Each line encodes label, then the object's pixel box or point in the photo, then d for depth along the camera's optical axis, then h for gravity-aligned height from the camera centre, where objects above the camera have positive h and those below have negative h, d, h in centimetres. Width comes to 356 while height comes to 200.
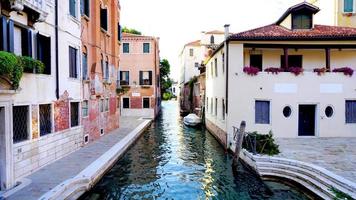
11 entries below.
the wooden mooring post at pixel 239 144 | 1251 -196
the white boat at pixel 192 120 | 2696 -214
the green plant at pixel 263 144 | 1215 -196
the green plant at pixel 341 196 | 679 -224
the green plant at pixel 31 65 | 883 +96
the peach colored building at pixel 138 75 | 3284 +226
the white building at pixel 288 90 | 1609 +29
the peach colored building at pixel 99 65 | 1564 +179
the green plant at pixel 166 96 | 8948 +0
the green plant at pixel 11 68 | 738 +72
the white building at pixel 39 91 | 819 +19
